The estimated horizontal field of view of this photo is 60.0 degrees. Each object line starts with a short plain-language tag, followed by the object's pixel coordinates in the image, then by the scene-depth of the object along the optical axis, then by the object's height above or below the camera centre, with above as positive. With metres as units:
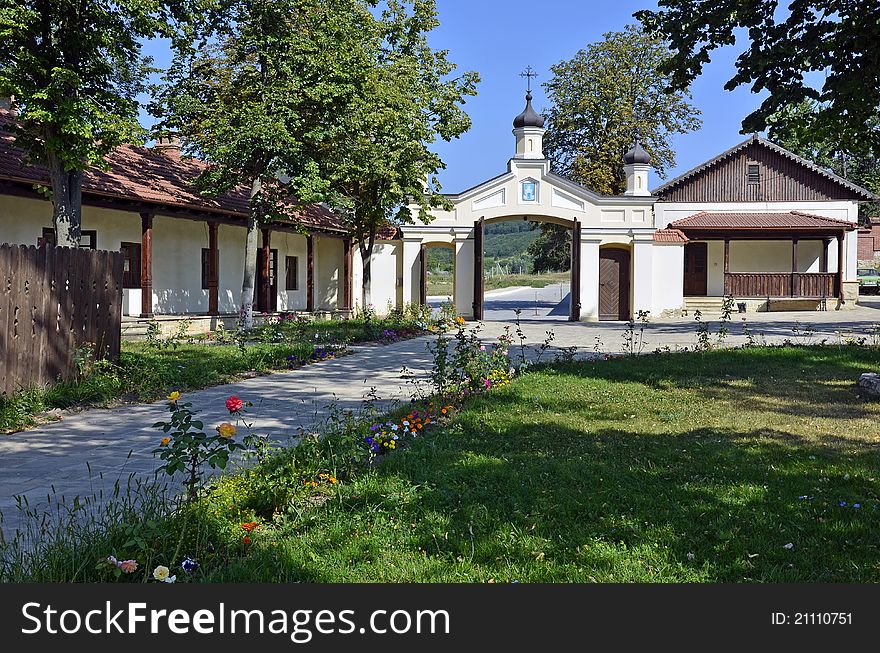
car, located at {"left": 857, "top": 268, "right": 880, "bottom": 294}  42.88 +1.48
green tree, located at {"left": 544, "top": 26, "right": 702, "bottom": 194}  36.12 +9.69
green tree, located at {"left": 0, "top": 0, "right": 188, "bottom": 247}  10.73 +3.37
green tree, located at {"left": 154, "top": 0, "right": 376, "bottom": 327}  15.36 +4.43
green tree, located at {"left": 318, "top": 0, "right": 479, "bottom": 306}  17.88 +4.44
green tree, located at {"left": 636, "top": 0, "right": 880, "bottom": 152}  9.55 +3.36
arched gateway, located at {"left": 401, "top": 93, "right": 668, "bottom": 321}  26.22 +2.98
